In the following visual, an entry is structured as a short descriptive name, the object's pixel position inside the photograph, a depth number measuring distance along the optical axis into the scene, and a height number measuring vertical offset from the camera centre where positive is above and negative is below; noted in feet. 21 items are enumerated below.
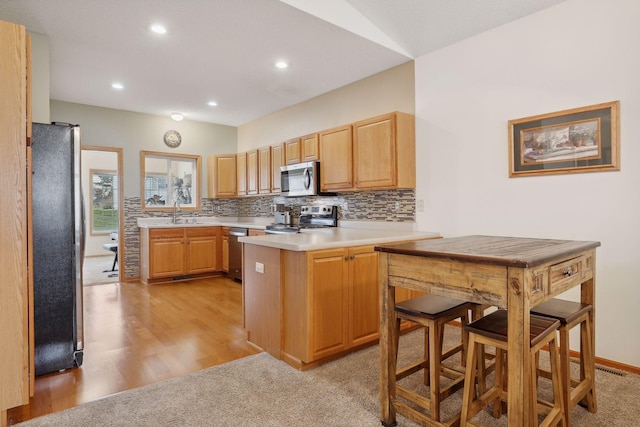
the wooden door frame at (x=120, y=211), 17.95 +0.28
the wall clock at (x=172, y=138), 19.38 +4.28
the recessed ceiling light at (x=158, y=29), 9.78 +5.22
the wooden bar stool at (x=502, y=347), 4.90 -1.97
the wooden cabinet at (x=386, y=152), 11.37 +2.04
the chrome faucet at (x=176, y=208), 19.74 +0.44
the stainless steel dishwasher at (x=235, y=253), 17.09 -1.84
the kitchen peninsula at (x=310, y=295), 8.10 -1.97
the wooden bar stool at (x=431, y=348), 5.72 -2.29
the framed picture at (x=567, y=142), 8.00 +1.70
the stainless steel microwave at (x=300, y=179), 13.98 +1.46
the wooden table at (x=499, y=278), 4.41 -0.94
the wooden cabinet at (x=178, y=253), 17.20 -1.86
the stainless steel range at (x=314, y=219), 14.63 -0.20
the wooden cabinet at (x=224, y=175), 20.22 +2.29
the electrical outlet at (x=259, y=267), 9.15 -1.36
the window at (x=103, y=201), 27.73 +1.24
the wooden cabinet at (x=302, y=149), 14.28 +2.75
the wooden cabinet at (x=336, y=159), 12.75 +2.04
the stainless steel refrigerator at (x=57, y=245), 7.89 -0.63
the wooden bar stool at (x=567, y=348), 5.55 -2.30
